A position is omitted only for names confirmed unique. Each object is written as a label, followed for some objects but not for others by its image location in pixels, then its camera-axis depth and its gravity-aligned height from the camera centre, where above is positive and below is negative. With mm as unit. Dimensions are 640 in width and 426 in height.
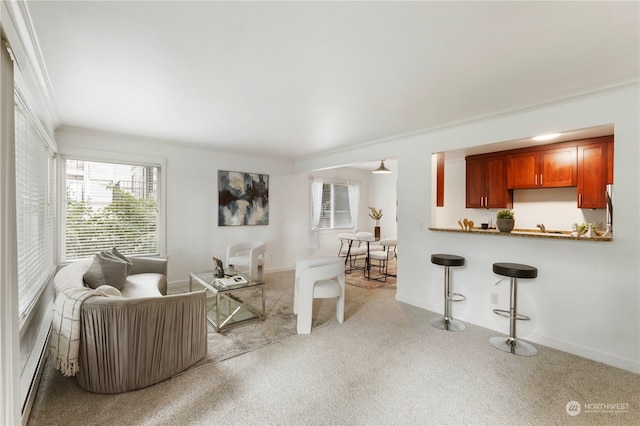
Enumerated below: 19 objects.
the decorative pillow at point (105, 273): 2767 -627
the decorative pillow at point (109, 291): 2294 -657
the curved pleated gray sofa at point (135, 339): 1982 -932
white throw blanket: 1945 -837
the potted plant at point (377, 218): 5859 -182
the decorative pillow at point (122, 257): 3535 -588
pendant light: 5471 +760
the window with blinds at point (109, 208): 4012 +26
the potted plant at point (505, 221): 3199 -114
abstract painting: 5363 +224
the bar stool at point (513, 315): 2738 -1045
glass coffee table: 3184 -1256
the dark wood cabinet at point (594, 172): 3484 +477
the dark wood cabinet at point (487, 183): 4398 +435
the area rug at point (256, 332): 2674 -1299
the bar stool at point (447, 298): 3340 -1046
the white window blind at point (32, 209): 2207 +6
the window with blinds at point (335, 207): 7094 +80
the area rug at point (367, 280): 5102 -1303
